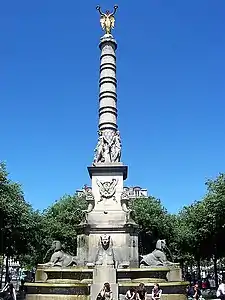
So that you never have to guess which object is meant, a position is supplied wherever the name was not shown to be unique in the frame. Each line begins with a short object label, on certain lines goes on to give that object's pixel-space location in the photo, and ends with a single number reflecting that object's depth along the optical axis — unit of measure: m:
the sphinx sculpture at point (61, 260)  20.56
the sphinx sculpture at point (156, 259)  20.61
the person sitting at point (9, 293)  23.63
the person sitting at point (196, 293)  25.34
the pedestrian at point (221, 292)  15.50
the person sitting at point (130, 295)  13.80
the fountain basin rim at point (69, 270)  18.92
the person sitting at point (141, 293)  13.87
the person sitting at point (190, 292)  31.32
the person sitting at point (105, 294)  13.92
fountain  17.48
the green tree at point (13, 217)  31.94
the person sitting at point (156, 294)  14.90
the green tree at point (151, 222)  46.59
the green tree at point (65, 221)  44.78
